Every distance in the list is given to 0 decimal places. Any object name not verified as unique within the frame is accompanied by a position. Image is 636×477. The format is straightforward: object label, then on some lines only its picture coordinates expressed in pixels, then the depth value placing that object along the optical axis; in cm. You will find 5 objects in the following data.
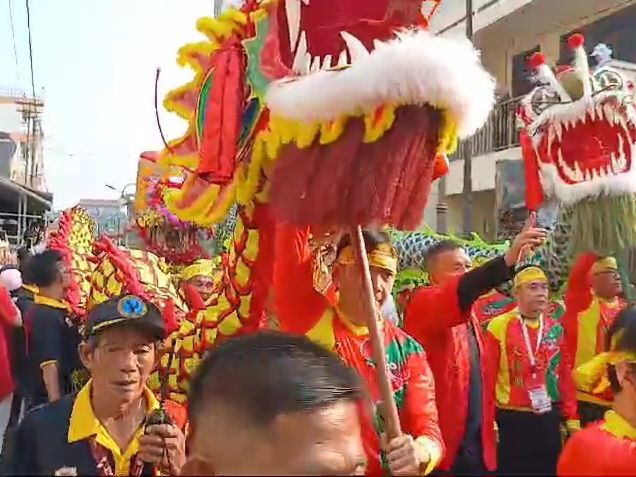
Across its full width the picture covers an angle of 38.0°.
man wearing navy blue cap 182
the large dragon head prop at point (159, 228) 758
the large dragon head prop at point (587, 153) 352
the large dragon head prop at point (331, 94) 196
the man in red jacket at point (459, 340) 340
